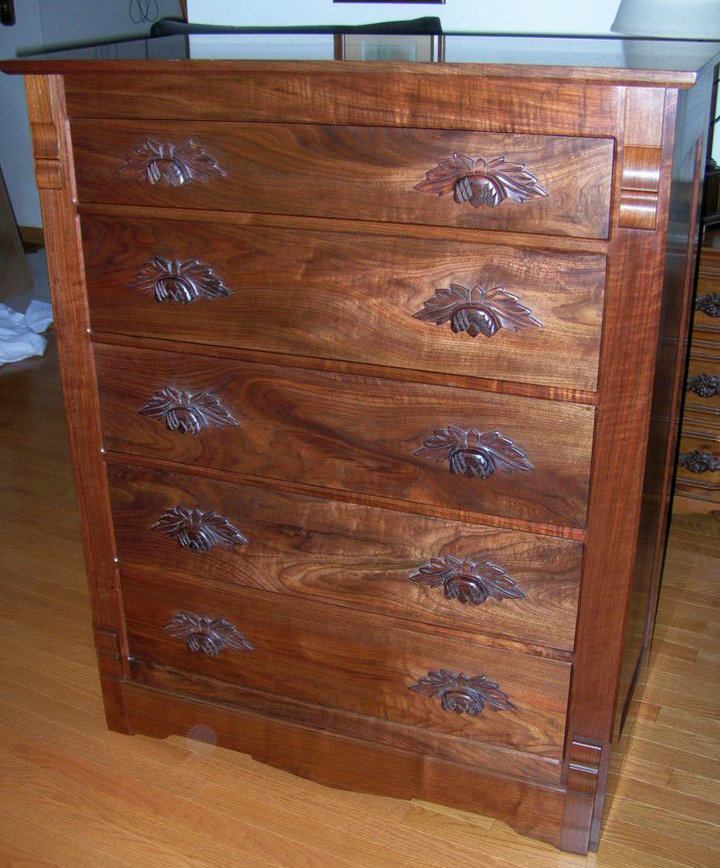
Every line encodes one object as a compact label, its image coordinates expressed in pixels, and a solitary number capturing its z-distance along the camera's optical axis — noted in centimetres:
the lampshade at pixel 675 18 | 208
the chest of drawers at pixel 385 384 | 114
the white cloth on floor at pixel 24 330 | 358
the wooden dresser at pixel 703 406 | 209
